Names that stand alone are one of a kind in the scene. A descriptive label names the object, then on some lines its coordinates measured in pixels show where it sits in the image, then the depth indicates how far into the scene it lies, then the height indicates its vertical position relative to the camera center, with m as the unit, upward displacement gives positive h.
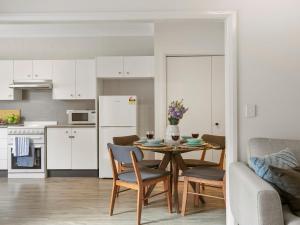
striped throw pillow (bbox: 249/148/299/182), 2.27 -0.35
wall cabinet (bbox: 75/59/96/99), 5.67 +0.68
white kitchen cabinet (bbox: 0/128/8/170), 5.56 -0.56
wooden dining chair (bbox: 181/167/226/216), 3.32 -0.65
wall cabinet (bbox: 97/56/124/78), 5.53 +0.89
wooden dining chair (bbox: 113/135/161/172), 4.01 -0.59
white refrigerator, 5.36 -0.01
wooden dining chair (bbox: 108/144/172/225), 3.12 -0.63
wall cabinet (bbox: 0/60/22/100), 5.73 +0.69
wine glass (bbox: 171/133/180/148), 3.61 -0.23
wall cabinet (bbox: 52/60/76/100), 5.69 +0.68
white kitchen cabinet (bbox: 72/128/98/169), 5.50 -0.48
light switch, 2.90 +0.05
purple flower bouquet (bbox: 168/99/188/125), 3.66 +0.04
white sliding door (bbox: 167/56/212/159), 5.23 +0.51
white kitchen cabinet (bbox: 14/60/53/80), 5.73 +0.85
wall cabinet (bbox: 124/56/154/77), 5.54 +0.89
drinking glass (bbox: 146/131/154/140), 3.84 -0.22
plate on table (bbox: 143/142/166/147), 3.43 -0.31
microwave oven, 5.71 +0.00
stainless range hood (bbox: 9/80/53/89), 5.66 +0.59
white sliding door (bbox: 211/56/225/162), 5.22 +0.29
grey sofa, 1.94 -0.52
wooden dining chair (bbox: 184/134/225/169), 3.95 -0.56
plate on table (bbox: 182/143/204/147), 3.42 -0.31
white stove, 5.43 -0.65
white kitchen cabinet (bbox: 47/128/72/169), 5.50 -0.55
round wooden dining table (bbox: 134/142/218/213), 3.32 -0.52
